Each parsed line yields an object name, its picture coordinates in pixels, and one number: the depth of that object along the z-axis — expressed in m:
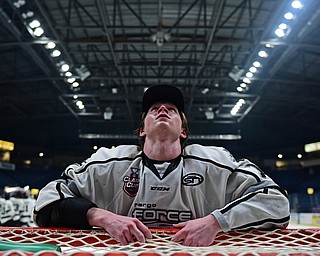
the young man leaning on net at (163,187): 1.78
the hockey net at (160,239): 1.39
